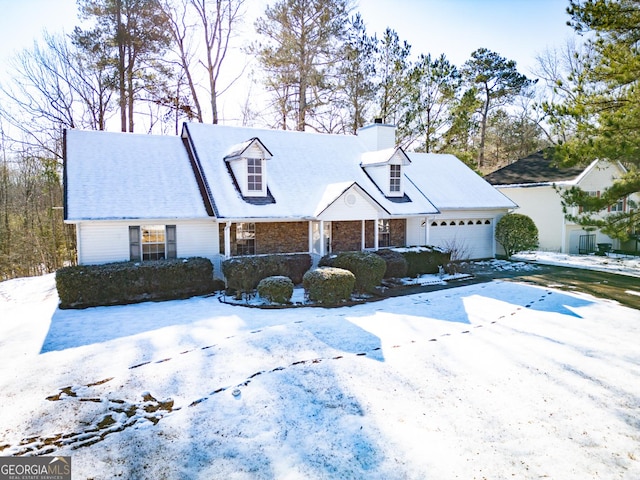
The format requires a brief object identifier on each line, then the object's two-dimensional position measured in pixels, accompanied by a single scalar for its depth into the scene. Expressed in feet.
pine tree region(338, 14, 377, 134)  88.22
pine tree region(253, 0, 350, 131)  84.17
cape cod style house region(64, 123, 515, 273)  44.91
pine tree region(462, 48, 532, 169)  106.42
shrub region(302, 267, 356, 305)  39.91
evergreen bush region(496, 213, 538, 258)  65.92
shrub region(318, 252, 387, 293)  44.65
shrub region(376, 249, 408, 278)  50.57
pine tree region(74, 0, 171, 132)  71.05
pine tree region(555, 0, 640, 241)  42.27
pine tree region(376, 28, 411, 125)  90.38
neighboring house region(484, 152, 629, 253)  75.41
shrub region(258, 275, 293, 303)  39.60
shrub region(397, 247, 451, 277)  53.67
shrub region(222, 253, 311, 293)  43.27
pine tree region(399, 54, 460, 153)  91.86
